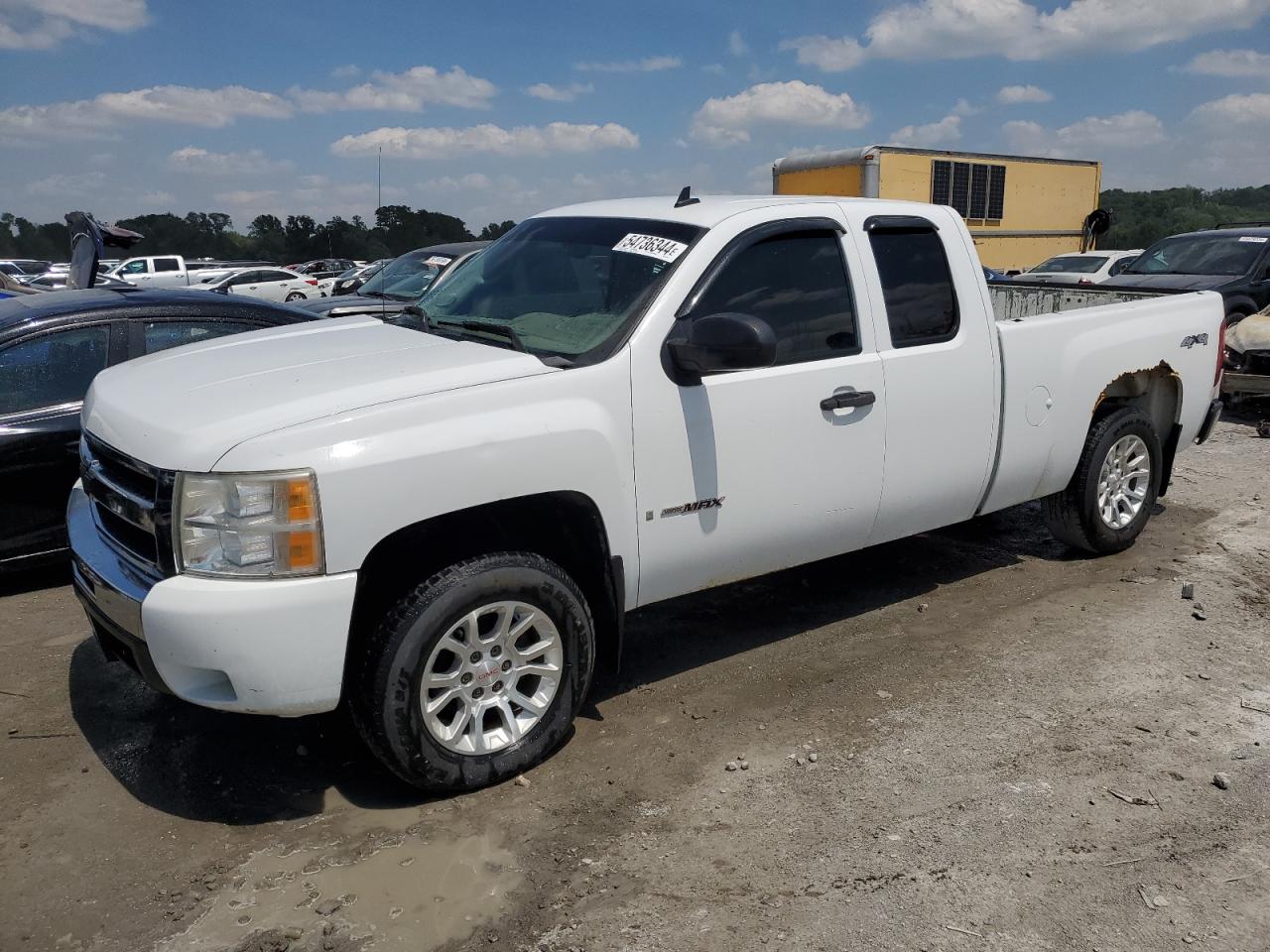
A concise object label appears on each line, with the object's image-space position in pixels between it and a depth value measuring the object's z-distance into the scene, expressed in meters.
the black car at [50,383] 5.12
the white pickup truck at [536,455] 3.10
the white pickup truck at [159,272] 34.53
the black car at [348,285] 15.42
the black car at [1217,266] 11.09
